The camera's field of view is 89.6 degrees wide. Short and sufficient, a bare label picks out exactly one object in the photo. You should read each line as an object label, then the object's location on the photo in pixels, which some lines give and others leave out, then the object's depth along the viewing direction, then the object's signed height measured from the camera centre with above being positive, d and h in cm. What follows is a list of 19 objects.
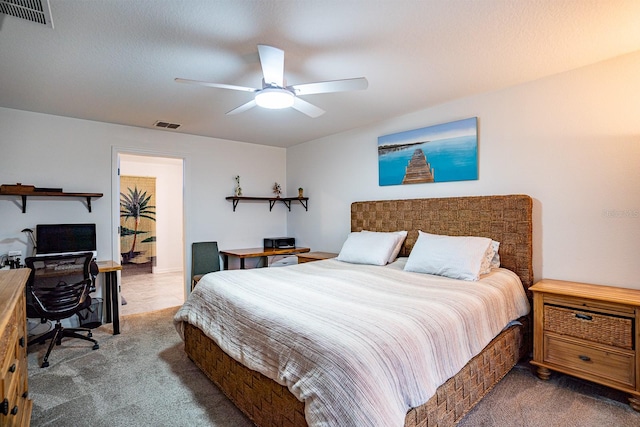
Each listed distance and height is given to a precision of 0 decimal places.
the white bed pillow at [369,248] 326 -38
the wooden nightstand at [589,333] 201 -82
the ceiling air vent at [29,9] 160 +106
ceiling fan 192 +83
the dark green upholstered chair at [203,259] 436 -62
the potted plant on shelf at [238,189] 484 +36
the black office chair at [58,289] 278 -68
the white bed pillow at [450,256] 252 -37
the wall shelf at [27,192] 310 +22
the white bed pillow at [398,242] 334 -32
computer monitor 333 -26
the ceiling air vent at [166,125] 386 +108
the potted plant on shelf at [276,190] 527 +37
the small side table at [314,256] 412 -57
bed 159 -87
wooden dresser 119 -64
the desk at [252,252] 434 -55
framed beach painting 308 +61
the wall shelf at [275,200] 475 +21
